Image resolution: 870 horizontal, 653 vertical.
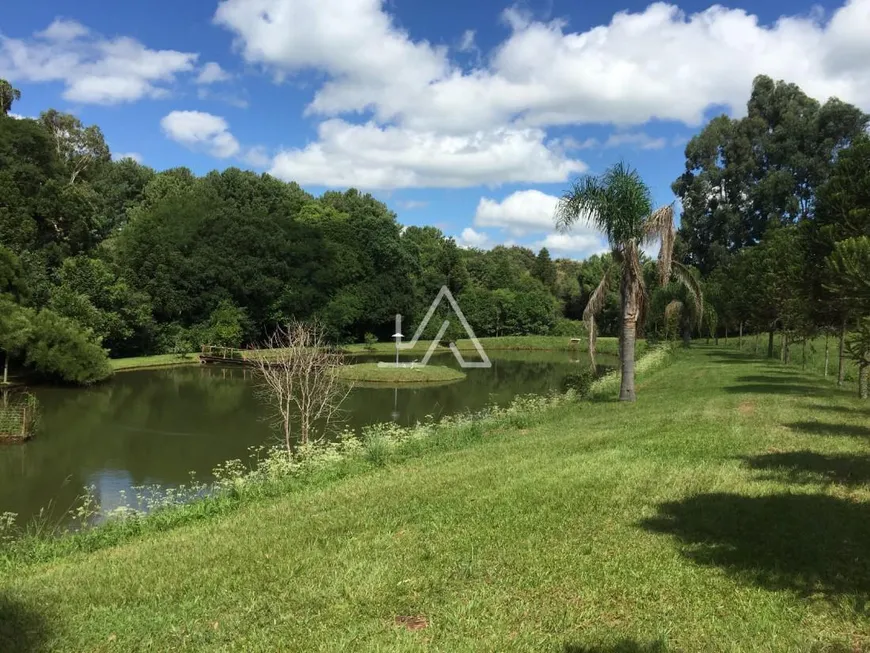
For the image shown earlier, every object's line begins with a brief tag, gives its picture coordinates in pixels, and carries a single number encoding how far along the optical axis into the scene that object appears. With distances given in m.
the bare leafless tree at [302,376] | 16.83
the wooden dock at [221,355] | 43.50
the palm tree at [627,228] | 15.86
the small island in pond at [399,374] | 36.94
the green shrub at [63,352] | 29.20
